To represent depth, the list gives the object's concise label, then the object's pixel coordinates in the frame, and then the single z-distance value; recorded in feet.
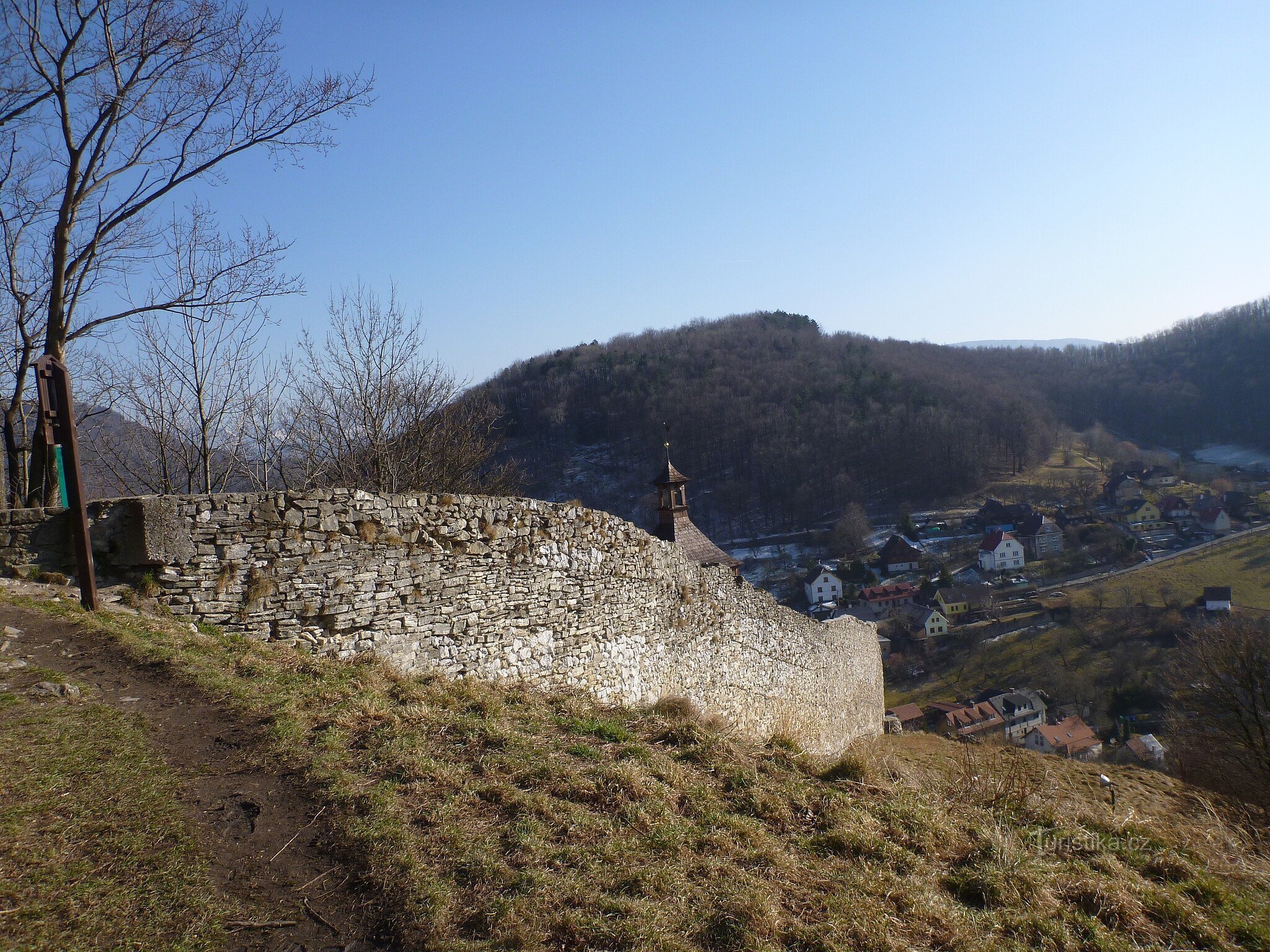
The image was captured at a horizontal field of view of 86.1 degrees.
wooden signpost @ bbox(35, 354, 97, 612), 19.86
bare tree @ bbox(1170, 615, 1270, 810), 53.78
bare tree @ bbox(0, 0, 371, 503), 30.63
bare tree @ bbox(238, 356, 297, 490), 54.08
